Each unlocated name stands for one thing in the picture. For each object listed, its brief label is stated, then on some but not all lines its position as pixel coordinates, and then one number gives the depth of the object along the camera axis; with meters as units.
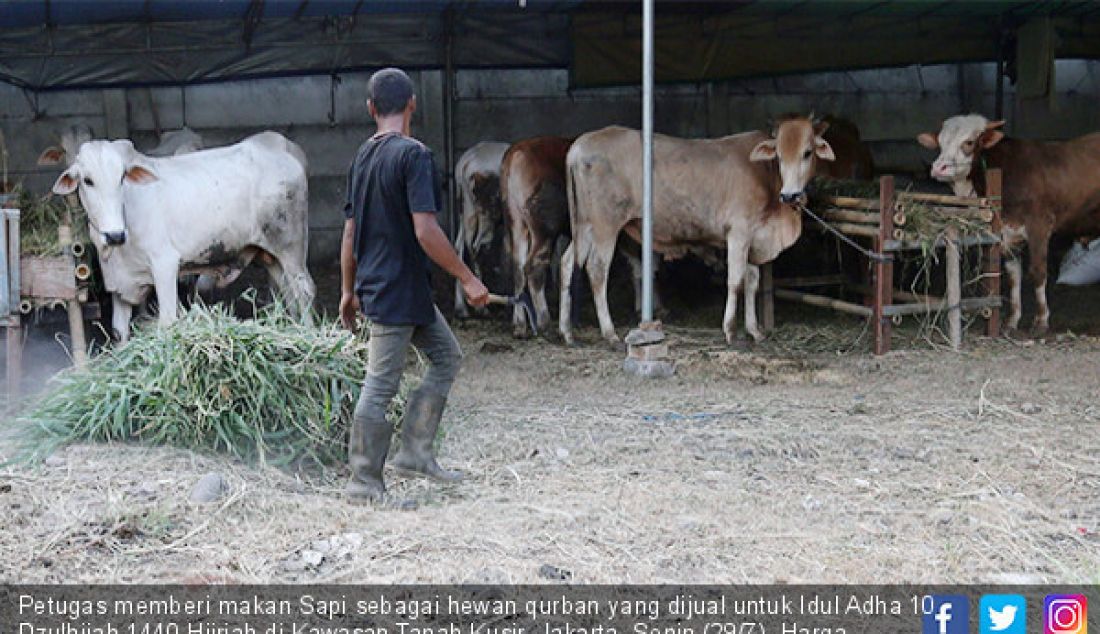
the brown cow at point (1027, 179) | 10.49
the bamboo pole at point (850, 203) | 9.87
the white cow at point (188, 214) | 8.28
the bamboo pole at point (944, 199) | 9.81
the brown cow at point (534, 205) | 10.98
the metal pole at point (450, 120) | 13.26
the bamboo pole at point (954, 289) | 9.58
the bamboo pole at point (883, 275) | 9.38
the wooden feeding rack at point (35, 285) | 7.77
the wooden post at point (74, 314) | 8.08
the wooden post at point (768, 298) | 10.78
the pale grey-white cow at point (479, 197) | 11.97
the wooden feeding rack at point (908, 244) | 9.50
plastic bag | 12.59
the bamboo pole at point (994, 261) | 10.04
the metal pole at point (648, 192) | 8.66
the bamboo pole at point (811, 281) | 10.97
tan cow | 10.24
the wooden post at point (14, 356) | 7.79
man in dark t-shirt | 5.51
